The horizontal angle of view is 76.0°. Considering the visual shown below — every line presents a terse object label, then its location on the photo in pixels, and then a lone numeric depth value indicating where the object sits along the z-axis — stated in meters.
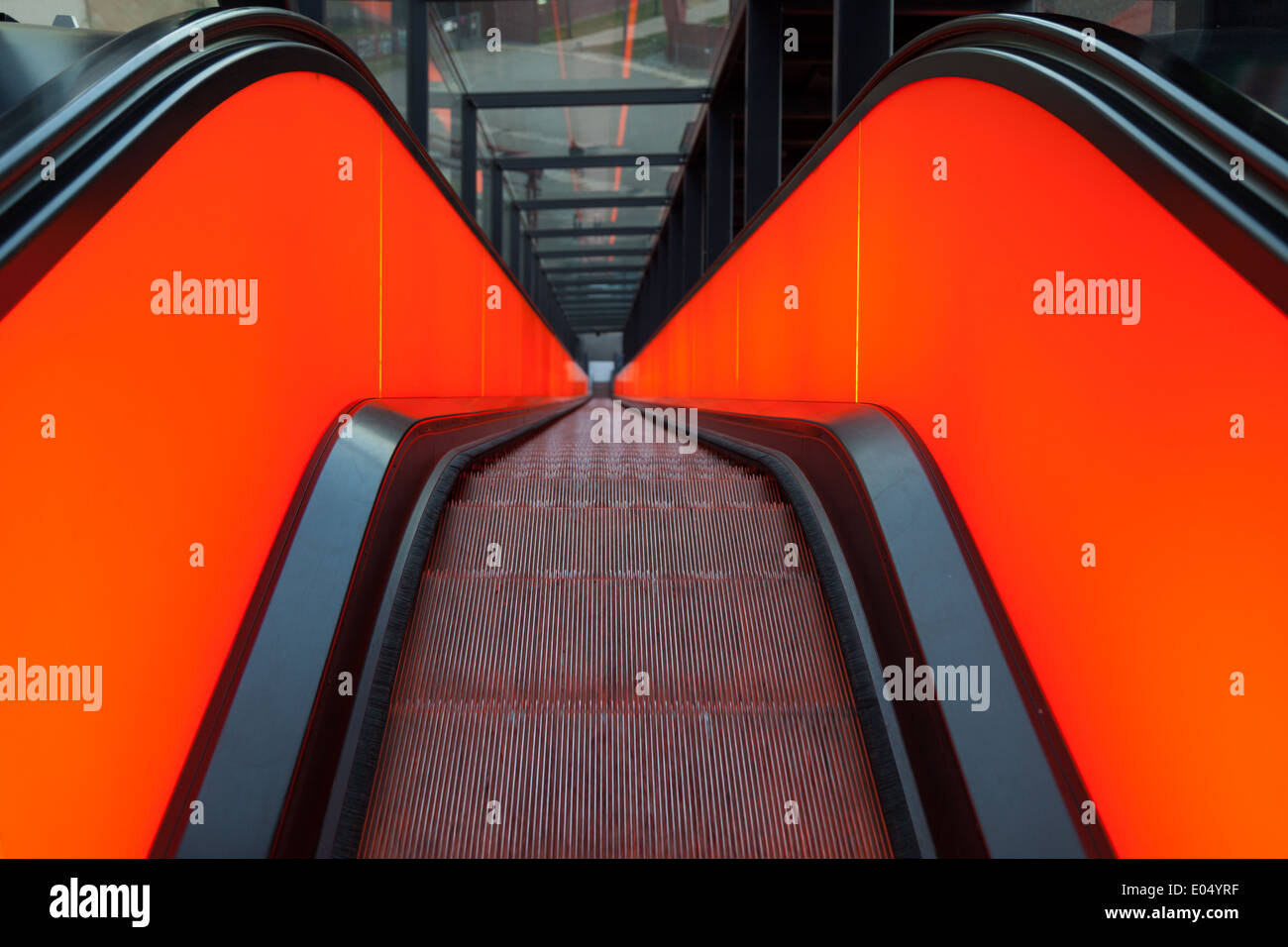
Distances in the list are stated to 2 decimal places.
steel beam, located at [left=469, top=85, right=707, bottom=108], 13.30
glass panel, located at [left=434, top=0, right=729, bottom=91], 11.15
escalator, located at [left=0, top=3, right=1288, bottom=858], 1.66
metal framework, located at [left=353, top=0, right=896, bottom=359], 6.50
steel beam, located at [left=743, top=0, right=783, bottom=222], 9.94
